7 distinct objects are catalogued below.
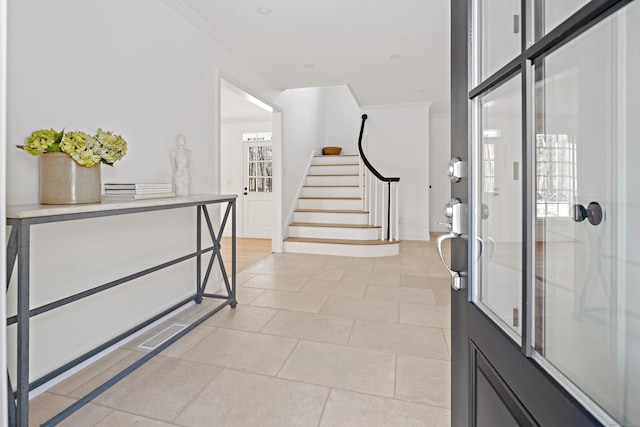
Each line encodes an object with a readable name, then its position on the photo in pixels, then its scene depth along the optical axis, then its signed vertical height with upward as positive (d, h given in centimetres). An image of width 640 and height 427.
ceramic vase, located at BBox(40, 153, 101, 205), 149 +15
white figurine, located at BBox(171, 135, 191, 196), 247 +34
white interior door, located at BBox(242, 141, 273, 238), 682 +47
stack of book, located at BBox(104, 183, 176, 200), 186 +12
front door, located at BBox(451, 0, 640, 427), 42 +0
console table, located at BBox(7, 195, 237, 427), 120 -31
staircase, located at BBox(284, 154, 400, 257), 491 -6
